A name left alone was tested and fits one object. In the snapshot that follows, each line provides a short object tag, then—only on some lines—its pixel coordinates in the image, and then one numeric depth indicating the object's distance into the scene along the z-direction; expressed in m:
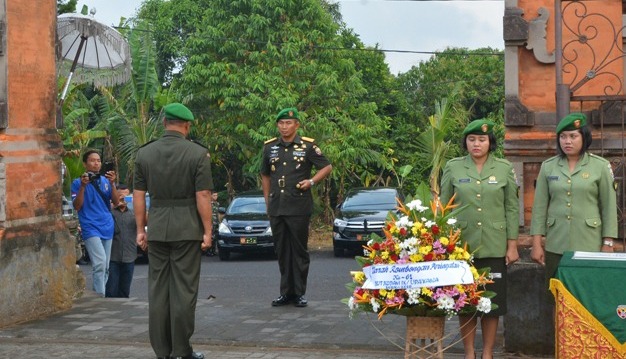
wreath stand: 6.36
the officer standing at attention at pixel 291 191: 10.18
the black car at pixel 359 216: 21.98
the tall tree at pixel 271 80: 28.86
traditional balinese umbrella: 13.81
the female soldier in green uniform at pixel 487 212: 7.35
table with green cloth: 6.08
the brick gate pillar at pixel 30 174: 9.90
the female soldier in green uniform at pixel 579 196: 7.12
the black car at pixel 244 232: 21.89
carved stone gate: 8.01
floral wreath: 6.26
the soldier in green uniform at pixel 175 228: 7.86
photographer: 11.60
